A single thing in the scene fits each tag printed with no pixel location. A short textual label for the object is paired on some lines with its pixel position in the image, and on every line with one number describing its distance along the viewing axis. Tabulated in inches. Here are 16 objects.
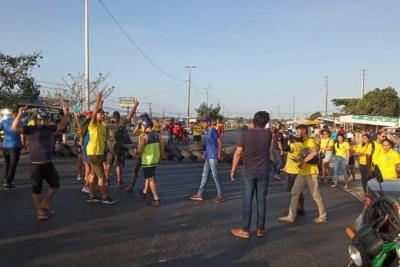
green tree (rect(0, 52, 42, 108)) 761.6
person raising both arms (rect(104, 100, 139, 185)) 411.3
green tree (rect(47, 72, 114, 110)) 1120.1
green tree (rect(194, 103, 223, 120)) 3196.4
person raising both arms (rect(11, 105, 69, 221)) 273.6
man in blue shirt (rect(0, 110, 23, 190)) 383.2
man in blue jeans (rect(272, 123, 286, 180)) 529.8
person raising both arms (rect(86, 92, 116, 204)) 321.4
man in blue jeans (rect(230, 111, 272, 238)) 251.9
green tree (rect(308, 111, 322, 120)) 4535.9
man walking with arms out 290.2
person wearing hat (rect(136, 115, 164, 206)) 331.6
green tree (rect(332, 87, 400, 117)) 2187.5
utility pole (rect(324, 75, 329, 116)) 3253.2
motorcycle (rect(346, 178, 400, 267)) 132.8
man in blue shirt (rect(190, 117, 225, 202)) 355.9
